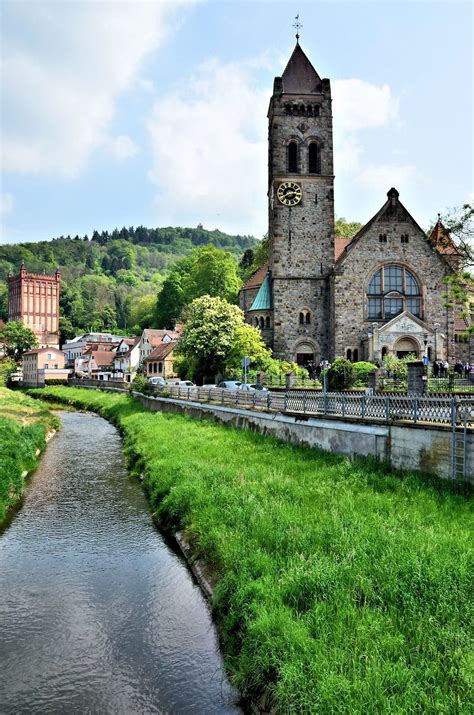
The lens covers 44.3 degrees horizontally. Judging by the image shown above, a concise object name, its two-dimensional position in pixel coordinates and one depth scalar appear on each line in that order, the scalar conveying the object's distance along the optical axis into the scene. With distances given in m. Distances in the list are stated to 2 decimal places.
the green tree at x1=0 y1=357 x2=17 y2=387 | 94.03
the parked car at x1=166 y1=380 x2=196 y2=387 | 51.31
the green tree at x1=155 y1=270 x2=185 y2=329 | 103.06
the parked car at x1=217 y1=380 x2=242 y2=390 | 43.09
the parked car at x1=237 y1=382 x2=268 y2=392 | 37.76
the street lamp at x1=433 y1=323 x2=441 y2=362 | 50.50
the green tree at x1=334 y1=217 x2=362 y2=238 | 78.88
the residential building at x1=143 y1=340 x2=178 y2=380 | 76.44
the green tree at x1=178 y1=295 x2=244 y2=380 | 49.34
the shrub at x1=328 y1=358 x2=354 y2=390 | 40.09
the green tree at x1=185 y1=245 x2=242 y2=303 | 84.69
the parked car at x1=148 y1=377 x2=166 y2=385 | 50.33
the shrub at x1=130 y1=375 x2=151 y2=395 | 50.32
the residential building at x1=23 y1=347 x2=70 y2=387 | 101.19
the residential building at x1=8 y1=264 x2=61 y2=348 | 143.12
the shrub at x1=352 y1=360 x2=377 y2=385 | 43.57
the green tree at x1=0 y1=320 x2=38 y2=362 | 115.06
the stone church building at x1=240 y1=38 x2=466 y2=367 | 51.69
